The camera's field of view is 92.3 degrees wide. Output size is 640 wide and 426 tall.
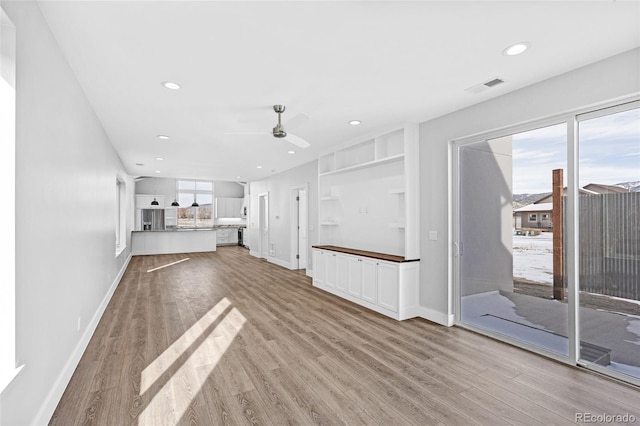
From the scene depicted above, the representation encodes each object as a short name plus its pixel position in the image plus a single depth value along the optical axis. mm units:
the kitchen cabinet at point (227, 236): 13742
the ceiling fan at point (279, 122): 3445
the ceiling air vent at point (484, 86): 2941
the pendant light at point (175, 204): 12048
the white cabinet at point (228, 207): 14094
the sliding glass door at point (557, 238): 2523
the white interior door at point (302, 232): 7711
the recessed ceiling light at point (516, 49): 2344
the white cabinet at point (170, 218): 12727
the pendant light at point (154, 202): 11773
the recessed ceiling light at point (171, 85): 2951
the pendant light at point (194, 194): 13672
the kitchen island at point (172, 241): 10328
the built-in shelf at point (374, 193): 4250
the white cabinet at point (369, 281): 4488
